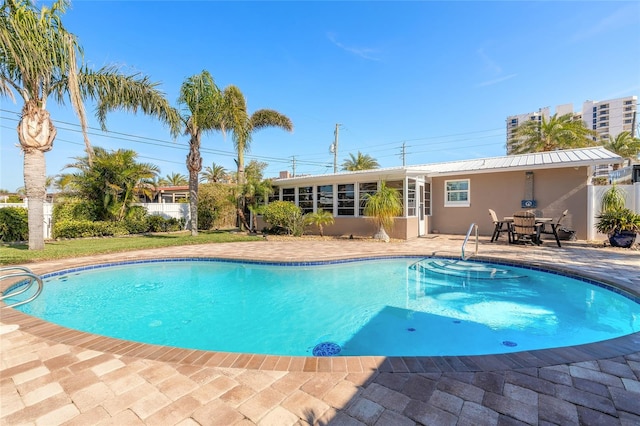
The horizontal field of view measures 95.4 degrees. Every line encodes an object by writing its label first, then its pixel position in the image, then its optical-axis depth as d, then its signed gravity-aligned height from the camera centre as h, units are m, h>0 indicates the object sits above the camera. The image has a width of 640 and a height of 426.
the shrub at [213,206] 19.20 +0.34
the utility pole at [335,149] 29.14 +6.32
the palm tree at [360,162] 33.28 +5.66
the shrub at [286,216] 14.48 -0.25
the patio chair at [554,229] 10.19 -0.65
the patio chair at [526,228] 10.19 -0.59
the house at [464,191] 11.43 +0.93
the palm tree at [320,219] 13.75 -0.38
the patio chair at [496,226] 11.17 -0.57
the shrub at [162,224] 16.47 -0.77
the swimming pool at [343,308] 4.32 -1.86
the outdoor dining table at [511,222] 10.48 -0.41
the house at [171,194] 27.60 +1.68
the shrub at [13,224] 11.88 -0.56
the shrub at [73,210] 13.78 +0.03
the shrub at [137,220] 15.38 -0.51
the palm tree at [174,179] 37.34 +4.08
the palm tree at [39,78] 7.69 +4.14
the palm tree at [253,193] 15.27 +0.97
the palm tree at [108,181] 14.43 +1.47
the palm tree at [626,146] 24.29 +5.61
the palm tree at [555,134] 19.23 +5.29
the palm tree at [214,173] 33.62 +4.37
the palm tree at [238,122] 14.30 +4.52
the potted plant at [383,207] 11.98 +0.17
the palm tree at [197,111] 12.80 +4.49
